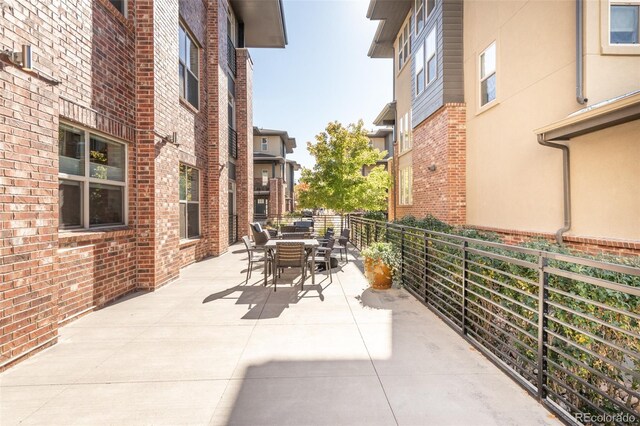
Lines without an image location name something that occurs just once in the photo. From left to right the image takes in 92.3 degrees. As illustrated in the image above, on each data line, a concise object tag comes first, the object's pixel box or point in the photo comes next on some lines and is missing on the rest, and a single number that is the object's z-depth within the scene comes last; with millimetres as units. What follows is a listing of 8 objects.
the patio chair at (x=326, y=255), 7102
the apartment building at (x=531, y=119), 4879
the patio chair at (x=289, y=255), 6051
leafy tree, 14266
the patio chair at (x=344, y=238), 8772
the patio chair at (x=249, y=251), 7051
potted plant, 6148
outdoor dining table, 6352
